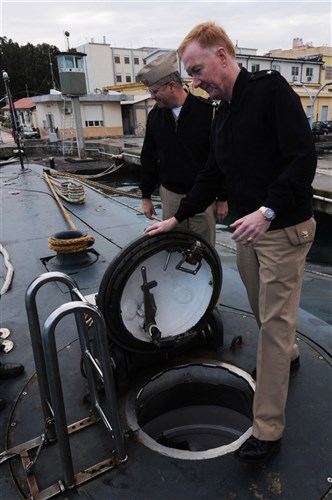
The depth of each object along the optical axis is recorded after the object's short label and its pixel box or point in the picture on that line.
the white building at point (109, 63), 62.88
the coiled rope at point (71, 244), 4.51
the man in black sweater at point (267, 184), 1.71
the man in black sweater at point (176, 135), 2.76
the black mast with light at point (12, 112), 10.61
